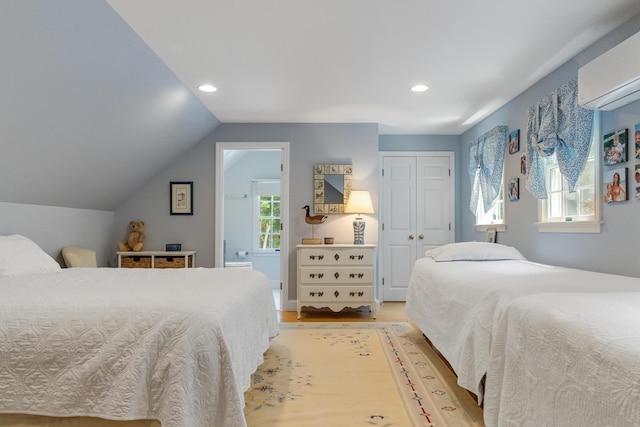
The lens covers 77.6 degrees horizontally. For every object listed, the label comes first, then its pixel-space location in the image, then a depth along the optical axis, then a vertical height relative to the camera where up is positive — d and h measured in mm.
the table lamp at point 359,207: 4594 +109
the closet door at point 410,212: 5449 +63
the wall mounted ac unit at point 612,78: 2117 +794
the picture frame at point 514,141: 3799 +728
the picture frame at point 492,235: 4273 -197
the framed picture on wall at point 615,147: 2465 +448
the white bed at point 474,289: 2014 -437
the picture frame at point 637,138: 2355 +472
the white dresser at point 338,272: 4426 -621
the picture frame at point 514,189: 3821 +273
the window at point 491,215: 4293 +21
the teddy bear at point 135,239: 4617 -270
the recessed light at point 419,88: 3562 +1165
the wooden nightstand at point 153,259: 4457 -487
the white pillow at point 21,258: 2482 -283
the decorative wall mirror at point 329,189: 4805 +330
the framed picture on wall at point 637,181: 2361 +214
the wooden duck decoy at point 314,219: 4723 -32
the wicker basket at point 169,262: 4473 -517
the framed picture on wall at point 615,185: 2479 +205
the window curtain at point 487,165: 4066 +566
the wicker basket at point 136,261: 4449 -508
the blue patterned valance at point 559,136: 2730 +604
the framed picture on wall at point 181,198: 4812 +218
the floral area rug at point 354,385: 2115 -1078
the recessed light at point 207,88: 3580 +1167
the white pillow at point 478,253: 3428 -314
